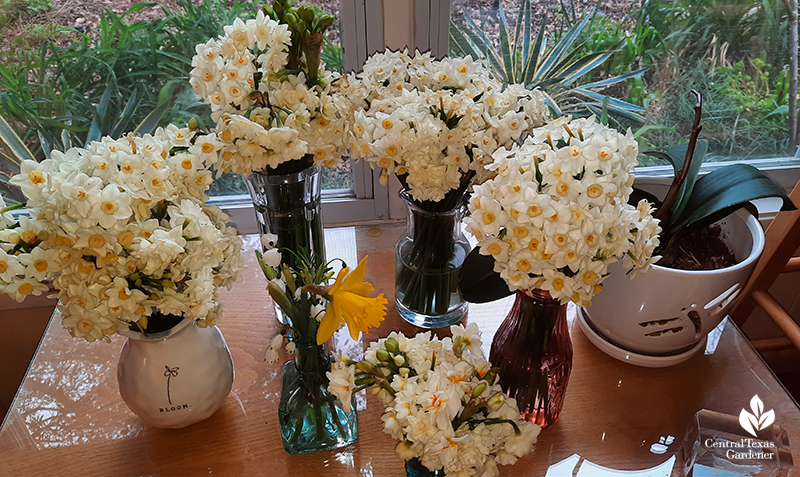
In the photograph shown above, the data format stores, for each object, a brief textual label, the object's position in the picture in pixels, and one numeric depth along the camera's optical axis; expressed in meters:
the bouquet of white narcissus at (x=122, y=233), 0.59
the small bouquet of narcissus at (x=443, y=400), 0.60
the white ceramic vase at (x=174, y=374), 0.77
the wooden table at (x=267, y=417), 0.82
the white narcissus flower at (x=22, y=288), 0.61
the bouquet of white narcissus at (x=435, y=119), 0.72
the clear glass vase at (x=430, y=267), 0.89
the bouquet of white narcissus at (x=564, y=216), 0.59
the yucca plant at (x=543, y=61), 1.22
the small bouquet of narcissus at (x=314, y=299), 0.64
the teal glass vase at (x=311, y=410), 0.76
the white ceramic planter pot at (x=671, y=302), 0.81
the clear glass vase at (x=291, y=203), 0.86
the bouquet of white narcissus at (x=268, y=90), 0.73
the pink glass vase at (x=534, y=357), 0.78
